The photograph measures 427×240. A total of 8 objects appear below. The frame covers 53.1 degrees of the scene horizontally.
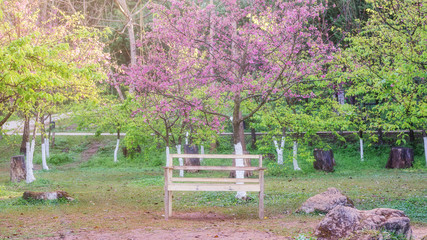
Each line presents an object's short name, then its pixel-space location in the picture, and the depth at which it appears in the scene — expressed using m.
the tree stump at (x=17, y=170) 15.87
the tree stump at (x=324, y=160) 18.28
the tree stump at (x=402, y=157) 18.61
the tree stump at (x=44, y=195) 10.45
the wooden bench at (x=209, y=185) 8.09
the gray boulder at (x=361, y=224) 5.55
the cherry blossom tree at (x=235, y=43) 10.09
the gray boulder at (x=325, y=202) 8.42
